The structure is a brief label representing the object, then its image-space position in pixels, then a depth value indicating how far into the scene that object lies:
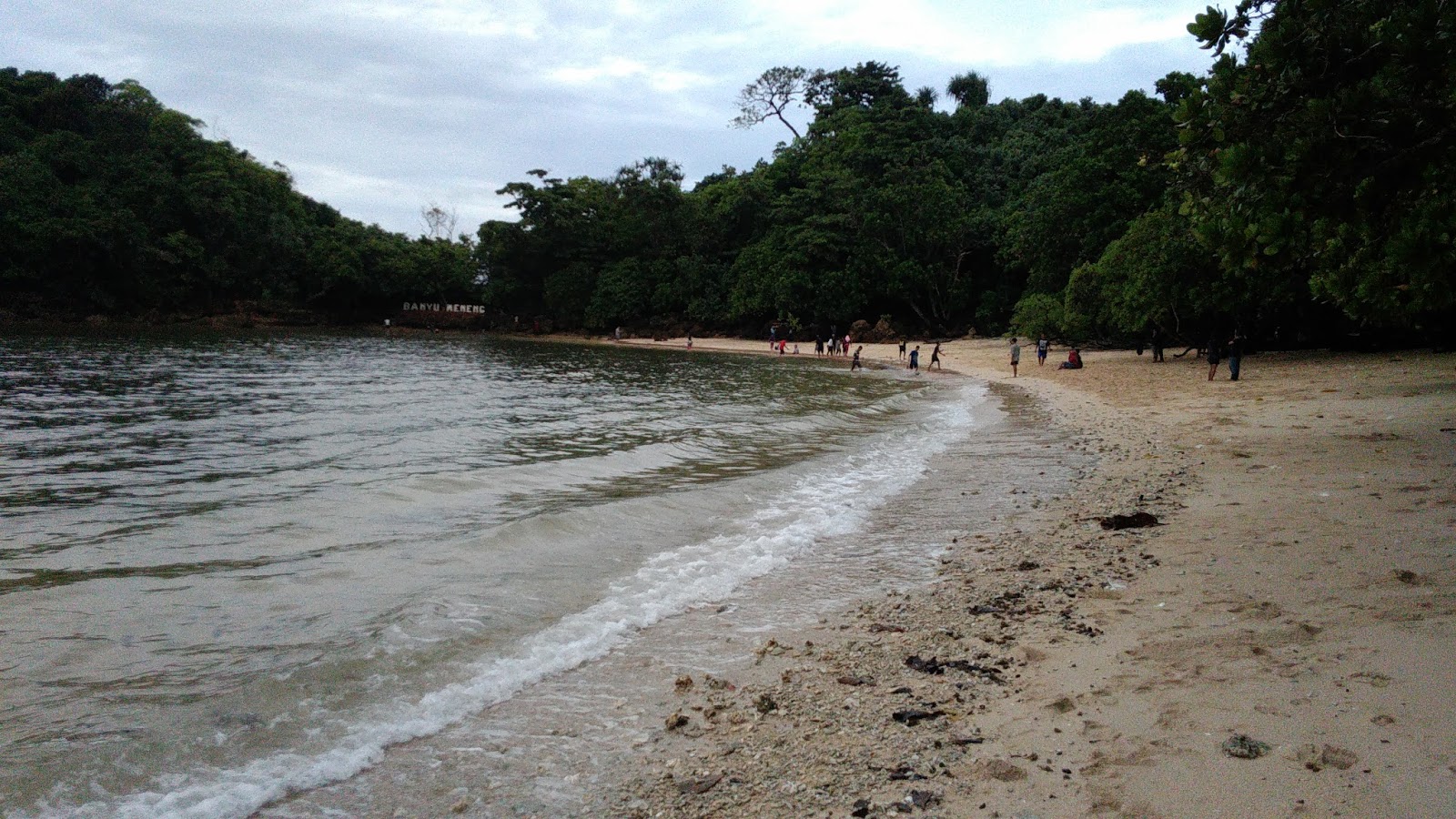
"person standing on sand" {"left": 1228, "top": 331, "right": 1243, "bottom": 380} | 20.75
